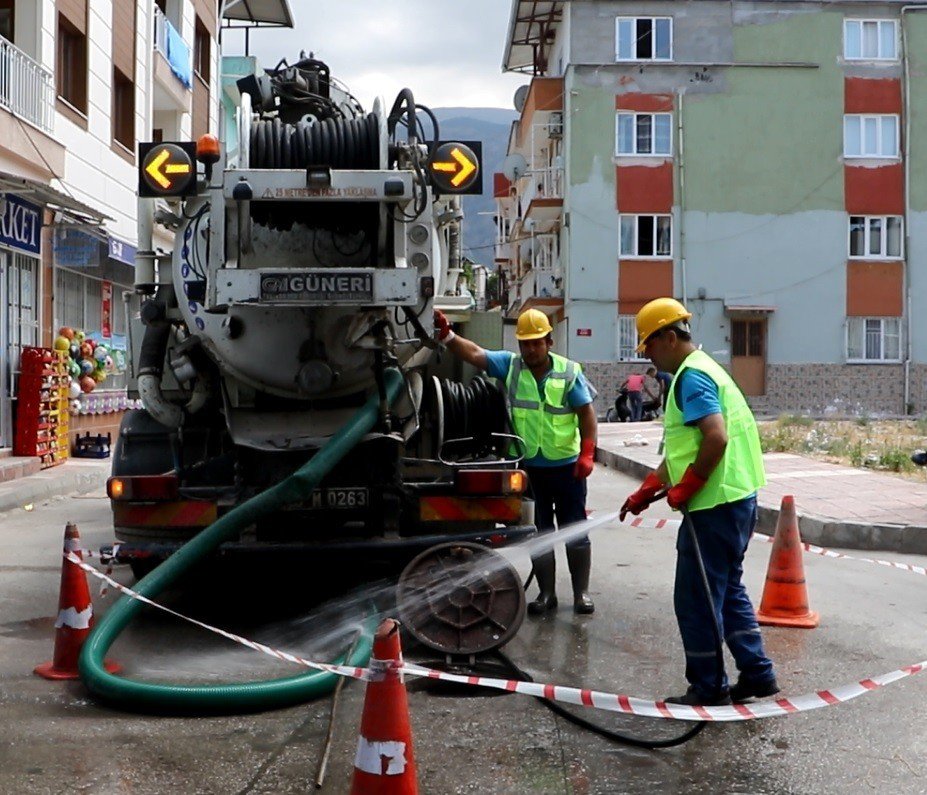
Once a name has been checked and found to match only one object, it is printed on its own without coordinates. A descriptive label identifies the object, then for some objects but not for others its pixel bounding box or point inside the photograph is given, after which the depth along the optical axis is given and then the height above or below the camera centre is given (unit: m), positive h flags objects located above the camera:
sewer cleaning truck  5.92 +0.27
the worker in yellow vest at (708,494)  4.96 -0.34
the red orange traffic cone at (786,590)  6.91 -1.01
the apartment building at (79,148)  15.87 +3.96
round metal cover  5.70 -0.89
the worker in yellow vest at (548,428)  7.04 -0.08
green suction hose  4.94 -1.03
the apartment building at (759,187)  32.75 +6.19
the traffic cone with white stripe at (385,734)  3.63 -0.97
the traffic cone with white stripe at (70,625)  5.66 -1.01
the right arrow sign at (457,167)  6.25 +1.29
